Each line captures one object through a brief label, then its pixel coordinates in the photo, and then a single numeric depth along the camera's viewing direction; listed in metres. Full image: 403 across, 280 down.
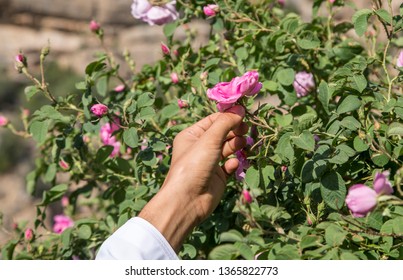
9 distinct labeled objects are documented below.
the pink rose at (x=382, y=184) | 0.92
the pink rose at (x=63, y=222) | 1.54
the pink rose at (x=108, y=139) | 1.44
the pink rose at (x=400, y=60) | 1.26
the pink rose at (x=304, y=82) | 1.38
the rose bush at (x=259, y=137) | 1.06
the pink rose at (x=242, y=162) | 1.16
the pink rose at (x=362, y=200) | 0.92
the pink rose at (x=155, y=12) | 1.43
